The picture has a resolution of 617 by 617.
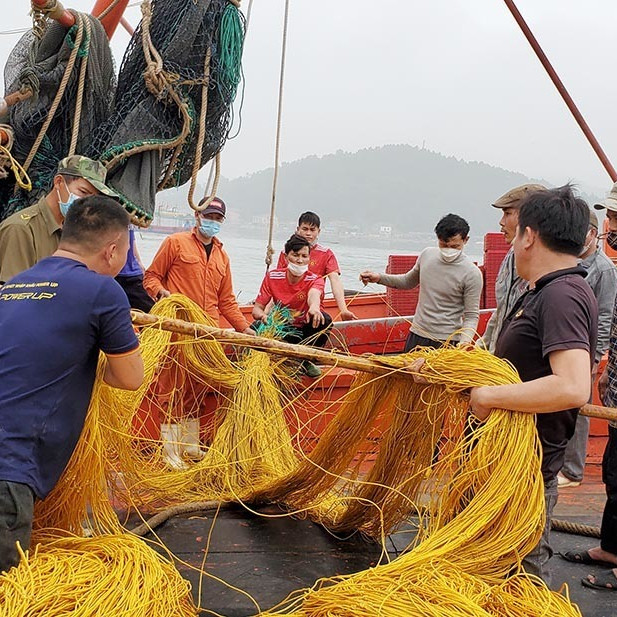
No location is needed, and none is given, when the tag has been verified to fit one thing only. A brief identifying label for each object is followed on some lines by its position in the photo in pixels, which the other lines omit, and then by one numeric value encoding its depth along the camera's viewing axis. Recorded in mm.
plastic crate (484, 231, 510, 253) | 8039
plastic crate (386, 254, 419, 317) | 8156
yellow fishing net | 2043
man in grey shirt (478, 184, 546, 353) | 3727
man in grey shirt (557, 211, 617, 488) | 3854
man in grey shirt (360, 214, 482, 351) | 4730
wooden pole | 2660
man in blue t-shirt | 2078
